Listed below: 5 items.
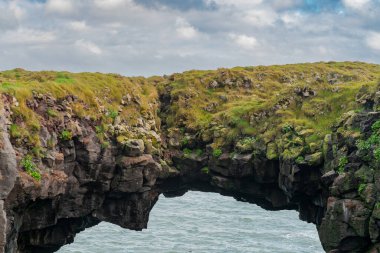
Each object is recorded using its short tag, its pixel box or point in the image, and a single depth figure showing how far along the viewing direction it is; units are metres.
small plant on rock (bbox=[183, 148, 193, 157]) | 46.09
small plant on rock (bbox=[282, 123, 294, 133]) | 42.84
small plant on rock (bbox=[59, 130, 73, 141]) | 38.00
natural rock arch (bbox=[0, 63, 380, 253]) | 33.69
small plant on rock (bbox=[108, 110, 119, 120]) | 44.19
